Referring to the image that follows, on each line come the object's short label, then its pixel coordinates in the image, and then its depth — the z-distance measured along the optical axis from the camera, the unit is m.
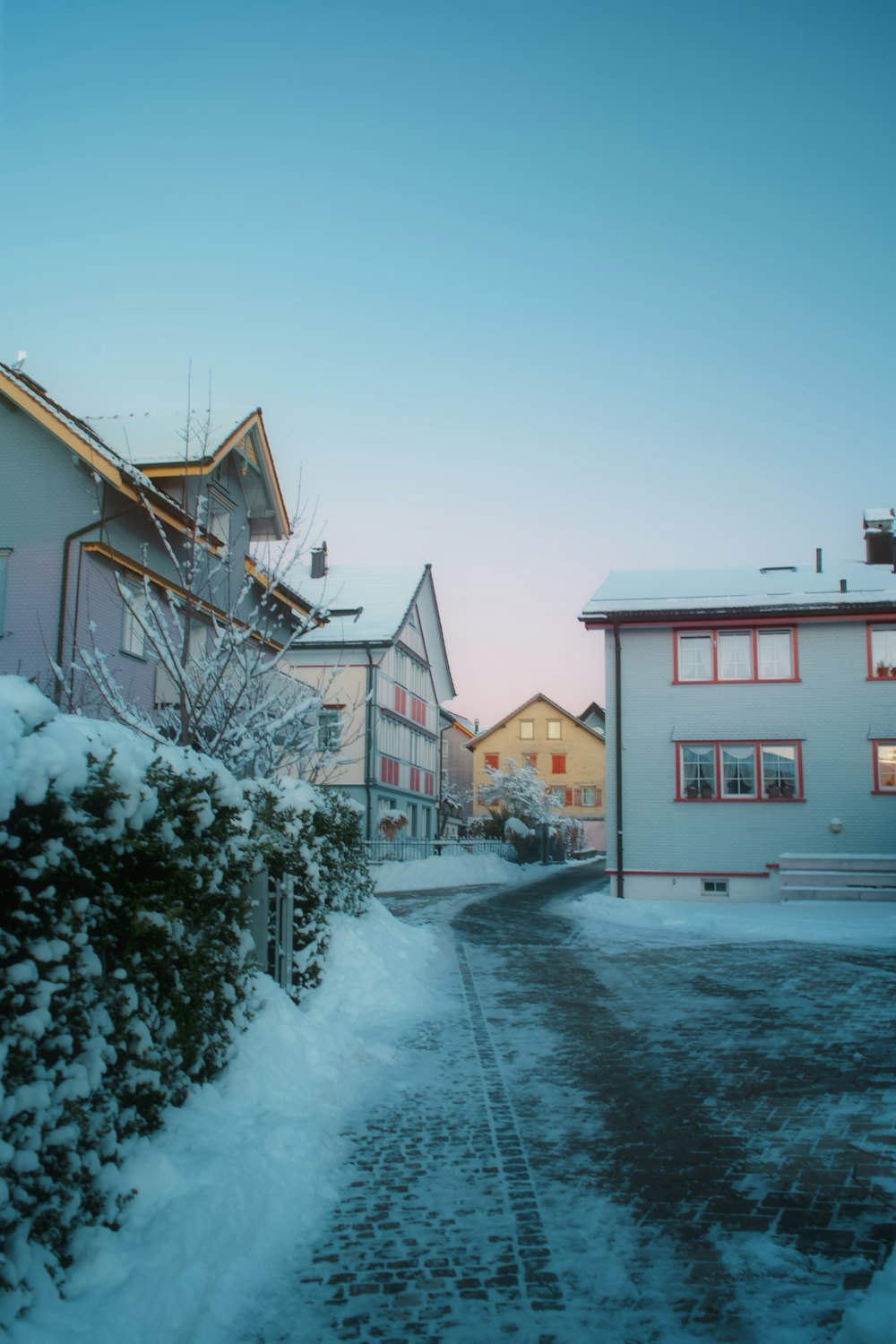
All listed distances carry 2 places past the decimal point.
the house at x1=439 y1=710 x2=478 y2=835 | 71.25
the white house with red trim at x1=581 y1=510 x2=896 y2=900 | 23.31
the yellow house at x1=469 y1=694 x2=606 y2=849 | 66.62
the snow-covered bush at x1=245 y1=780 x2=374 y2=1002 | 8.25
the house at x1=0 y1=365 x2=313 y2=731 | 16.72
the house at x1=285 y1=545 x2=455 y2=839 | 36.91
